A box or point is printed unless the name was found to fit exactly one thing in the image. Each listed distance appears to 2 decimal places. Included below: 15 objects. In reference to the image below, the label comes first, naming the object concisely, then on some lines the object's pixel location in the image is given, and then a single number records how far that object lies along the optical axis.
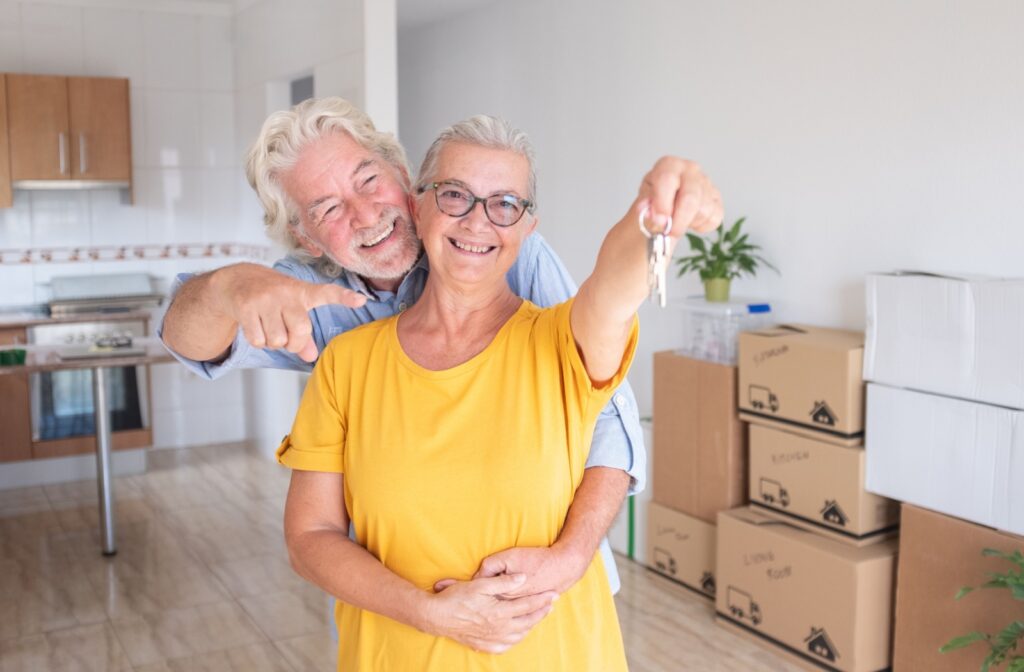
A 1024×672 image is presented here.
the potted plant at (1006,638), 2.64
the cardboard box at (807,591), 3.23
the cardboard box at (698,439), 3.77
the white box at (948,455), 2.81
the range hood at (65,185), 5.87
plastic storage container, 3.80
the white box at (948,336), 2.80
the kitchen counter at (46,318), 5.69
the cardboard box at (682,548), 3.95
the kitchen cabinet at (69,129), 5.76
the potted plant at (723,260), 3.86
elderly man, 1.42
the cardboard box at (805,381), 3.25
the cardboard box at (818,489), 3.28
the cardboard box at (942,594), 2.87
